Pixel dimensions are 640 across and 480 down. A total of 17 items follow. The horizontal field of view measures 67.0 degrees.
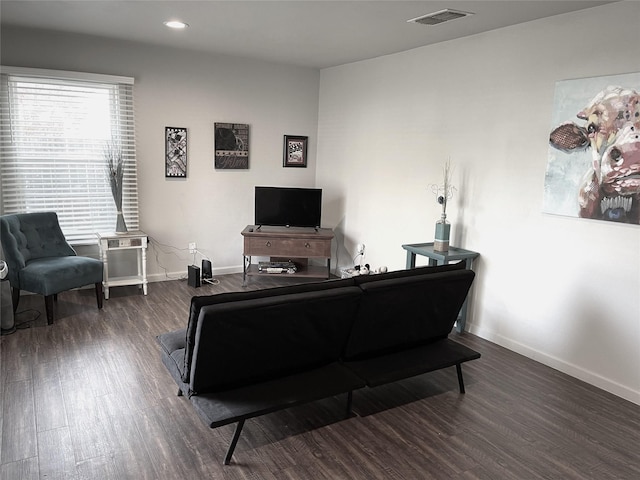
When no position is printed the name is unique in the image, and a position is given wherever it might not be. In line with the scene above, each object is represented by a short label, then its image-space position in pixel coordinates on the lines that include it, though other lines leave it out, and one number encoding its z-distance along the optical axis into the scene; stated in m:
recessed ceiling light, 3.97
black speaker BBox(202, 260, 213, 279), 5.55
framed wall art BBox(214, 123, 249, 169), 5.59
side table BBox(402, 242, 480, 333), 3.97
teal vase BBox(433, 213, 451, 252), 4.12
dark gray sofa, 2.26
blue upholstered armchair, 4.04
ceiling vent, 3.38
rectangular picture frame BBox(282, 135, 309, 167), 6.06
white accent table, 4.72
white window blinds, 4.53
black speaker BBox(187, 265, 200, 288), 5.31
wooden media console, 5.38
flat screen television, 5.60
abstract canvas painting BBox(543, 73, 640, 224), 3.02
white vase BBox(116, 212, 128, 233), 4.86
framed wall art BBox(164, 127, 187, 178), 5.31
